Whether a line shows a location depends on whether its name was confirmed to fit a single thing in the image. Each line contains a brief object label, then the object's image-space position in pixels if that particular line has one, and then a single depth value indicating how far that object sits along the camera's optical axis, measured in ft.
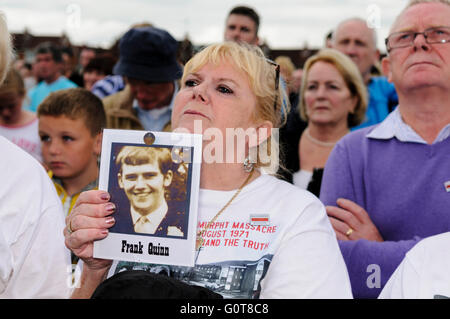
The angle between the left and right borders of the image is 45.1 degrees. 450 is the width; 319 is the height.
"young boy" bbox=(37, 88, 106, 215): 9.96
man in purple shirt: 7.13
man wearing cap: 12.62
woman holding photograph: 5.25
